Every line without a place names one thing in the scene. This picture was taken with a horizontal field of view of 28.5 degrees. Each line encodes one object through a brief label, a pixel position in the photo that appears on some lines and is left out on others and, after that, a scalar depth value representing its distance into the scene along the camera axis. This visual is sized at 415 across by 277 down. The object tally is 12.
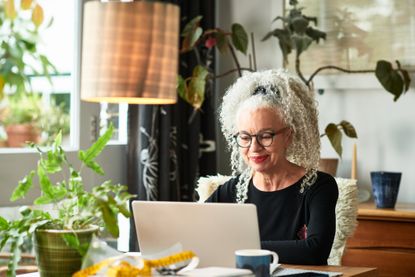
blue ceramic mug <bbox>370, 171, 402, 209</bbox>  3.86
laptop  2.08
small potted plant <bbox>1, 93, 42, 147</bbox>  3.42
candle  4.16
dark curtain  4.02
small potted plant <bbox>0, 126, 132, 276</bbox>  1.93
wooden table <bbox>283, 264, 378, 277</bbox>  2.27
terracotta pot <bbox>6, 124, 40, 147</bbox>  3.45
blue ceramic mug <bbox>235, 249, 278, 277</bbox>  1.96
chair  2.89
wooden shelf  3.73
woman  2.72
